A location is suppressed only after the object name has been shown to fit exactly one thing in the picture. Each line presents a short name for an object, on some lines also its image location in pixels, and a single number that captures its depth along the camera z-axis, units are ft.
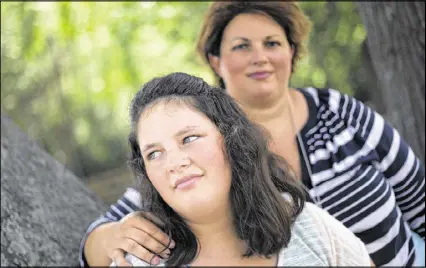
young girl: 6.13
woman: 8.03
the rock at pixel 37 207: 7.61
